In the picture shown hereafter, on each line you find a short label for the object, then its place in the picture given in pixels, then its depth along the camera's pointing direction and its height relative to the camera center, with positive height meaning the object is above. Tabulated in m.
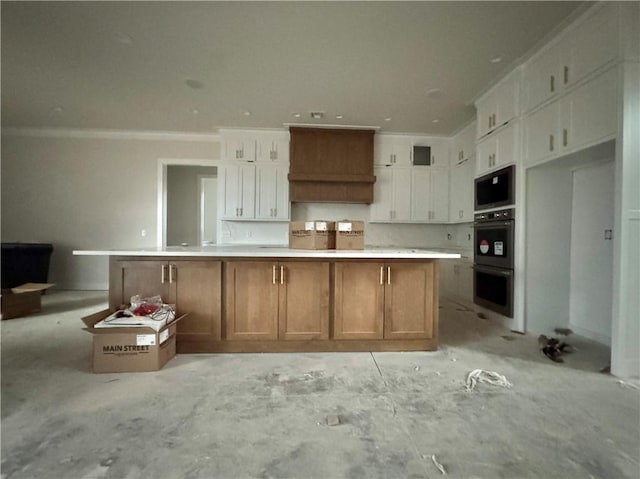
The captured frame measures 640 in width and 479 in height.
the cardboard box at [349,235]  2.45 +0.02
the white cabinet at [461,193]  4.26 +0.72
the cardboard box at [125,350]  1.88 -0.78
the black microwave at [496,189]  2.88 +0.55
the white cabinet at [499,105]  2.88 +1.51
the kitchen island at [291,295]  2.19 -0.47
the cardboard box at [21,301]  3.04 -0.77
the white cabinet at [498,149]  2.89 +1.00
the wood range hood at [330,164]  4.40 +1.15
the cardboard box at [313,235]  2.39 +0.01
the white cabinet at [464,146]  4.17 +1.47
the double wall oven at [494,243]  2.90 -0.05
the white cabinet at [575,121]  1.97 +0.97
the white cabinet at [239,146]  4.54 +1.46
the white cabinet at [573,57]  1.98 +1.49
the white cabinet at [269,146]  4.57 +1.48
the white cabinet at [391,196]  4.71 +0.70
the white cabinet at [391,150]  4.69 +1.48
